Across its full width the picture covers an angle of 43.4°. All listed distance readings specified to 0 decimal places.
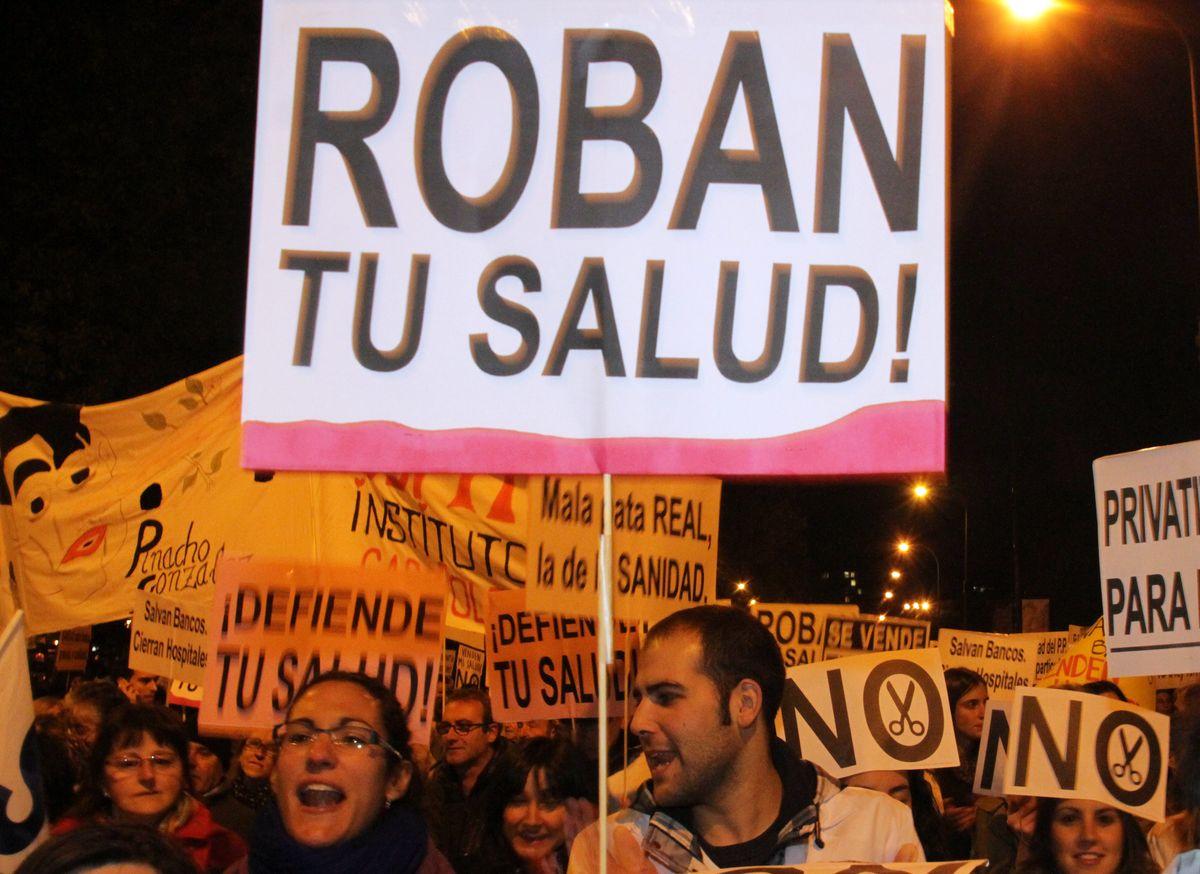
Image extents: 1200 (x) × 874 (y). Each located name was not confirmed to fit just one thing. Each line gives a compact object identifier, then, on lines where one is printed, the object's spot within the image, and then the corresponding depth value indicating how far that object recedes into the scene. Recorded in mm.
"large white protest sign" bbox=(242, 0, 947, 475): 3186
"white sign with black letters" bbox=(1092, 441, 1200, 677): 5770
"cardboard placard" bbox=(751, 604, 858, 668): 10727
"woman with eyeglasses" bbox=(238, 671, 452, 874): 3680
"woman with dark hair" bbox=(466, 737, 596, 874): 5652
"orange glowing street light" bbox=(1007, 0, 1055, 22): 10984
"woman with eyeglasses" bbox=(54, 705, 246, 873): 5504
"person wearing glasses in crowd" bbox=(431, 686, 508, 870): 8352
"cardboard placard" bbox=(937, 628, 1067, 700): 14531
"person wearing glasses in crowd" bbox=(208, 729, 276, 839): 7680
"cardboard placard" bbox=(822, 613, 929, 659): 10750
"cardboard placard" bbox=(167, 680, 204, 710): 10586
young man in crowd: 3857
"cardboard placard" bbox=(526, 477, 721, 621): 6762
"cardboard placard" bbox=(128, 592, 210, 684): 9133
